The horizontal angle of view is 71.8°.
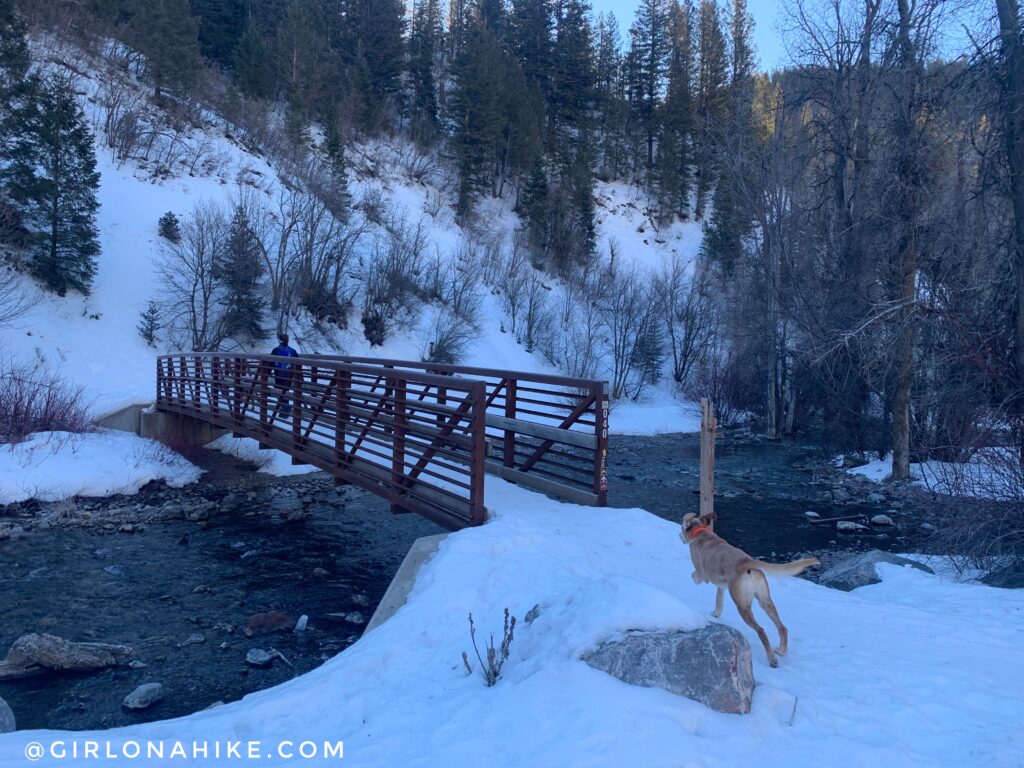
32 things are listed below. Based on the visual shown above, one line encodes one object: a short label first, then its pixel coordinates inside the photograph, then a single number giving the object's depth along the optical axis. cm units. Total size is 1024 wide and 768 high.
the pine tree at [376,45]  4578
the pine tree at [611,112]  5306
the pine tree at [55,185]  2189
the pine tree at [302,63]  4144
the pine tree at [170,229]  2644
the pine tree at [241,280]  2548
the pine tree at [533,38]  5294
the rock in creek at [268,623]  709
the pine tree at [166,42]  3406
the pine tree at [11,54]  2339
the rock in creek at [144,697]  556
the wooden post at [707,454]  681
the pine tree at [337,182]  3089
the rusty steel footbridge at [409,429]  767
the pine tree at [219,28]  4256
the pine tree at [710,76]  5134
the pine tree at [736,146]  2353
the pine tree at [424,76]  4650
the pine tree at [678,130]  5041
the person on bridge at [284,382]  1210
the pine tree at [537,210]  4231
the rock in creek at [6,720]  436
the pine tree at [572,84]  5181
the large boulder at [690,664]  372
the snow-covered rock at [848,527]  1150
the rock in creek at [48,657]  610
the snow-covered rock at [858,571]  736
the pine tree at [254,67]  3981
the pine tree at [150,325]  2347
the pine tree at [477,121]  4325
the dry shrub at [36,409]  1420
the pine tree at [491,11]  5922
